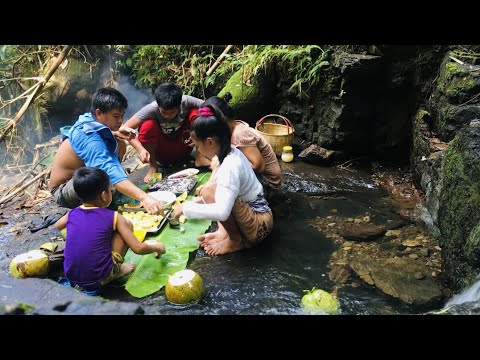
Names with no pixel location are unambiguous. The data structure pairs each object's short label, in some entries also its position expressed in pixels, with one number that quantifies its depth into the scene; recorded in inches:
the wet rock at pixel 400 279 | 138.1
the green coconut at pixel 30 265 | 147.6
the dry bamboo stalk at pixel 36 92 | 231.5
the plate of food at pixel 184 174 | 232.1
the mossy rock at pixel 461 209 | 134.9
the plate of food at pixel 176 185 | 216.1
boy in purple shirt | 136.8
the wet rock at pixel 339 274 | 150.9
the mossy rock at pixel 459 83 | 195.5
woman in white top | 147.3
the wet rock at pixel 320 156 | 263.9
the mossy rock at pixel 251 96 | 295.3
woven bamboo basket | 266.4
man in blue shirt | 167.3
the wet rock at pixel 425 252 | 166.9
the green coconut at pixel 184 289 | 135.6
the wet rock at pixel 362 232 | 179.9
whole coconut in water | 130.3
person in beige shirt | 180.1
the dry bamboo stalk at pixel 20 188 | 235.4
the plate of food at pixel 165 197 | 198.0
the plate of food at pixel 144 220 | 182.1
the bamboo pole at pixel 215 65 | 335.9
